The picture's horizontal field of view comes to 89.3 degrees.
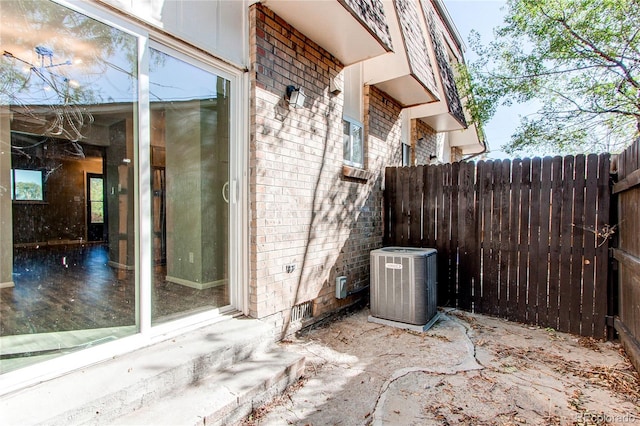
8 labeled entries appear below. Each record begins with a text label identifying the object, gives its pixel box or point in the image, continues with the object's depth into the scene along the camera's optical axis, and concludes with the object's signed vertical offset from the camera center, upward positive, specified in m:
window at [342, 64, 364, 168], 4.99 +1.41
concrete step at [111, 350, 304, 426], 2.01 -1.32
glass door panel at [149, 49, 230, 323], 2.84 +0.21
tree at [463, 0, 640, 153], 6.77 +3.18
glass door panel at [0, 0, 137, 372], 2.25 +0.27
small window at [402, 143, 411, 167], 7.05 +1.18
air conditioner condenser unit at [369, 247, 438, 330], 4.00 -1.01
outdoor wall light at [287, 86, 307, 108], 3.54 +1.23
